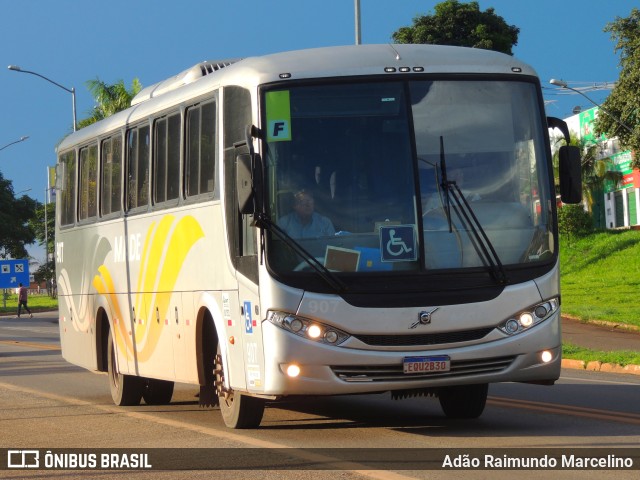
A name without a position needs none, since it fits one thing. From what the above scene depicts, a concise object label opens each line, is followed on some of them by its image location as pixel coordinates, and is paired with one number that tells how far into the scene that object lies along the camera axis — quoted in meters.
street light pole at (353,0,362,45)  30.48
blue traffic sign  72.25
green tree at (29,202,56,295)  108.16
